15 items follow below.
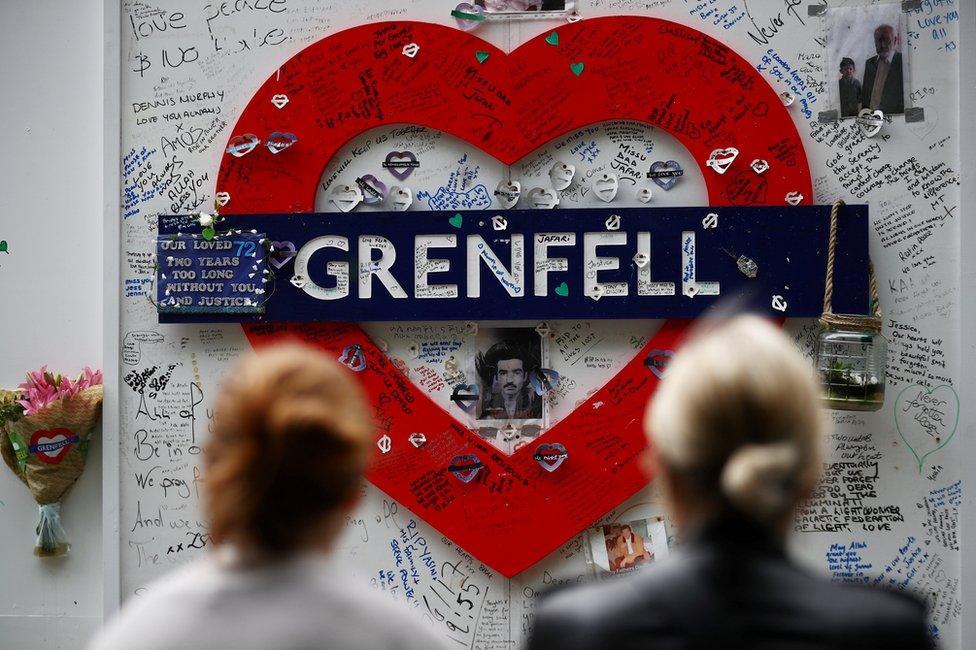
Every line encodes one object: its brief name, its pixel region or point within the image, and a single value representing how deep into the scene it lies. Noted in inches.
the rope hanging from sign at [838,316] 160.9
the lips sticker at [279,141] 173.5
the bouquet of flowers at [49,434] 178.1
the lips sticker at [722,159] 167.0
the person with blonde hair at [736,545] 62.6
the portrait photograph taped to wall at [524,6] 171.5
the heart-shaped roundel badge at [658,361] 168.2
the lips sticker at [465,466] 169.2
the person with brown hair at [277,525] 66.6
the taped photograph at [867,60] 166.9
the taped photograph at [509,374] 172.1
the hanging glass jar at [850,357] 160.7
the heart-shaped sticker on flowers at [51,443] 178.8
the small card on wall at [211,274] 171.8
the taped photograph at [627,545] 168.1
